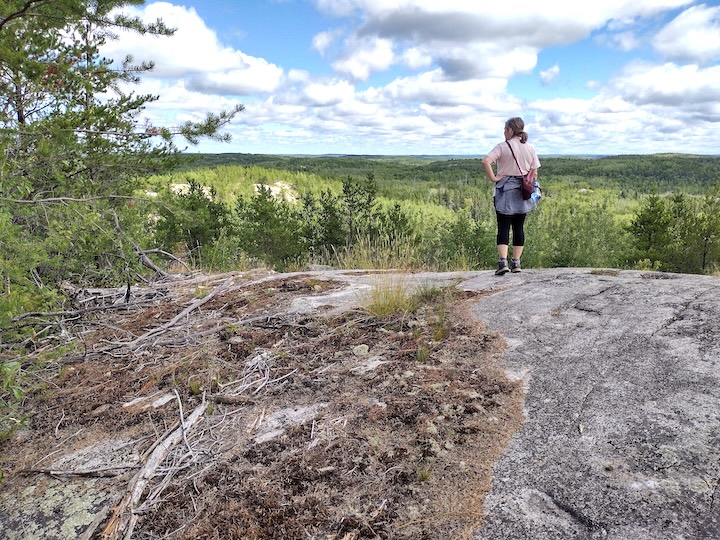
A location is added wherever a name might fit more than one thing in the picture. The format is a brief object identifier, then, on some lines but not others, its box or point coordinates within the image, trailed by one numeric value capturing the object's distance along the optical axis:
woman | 5.61
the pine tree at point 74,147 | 3.36
